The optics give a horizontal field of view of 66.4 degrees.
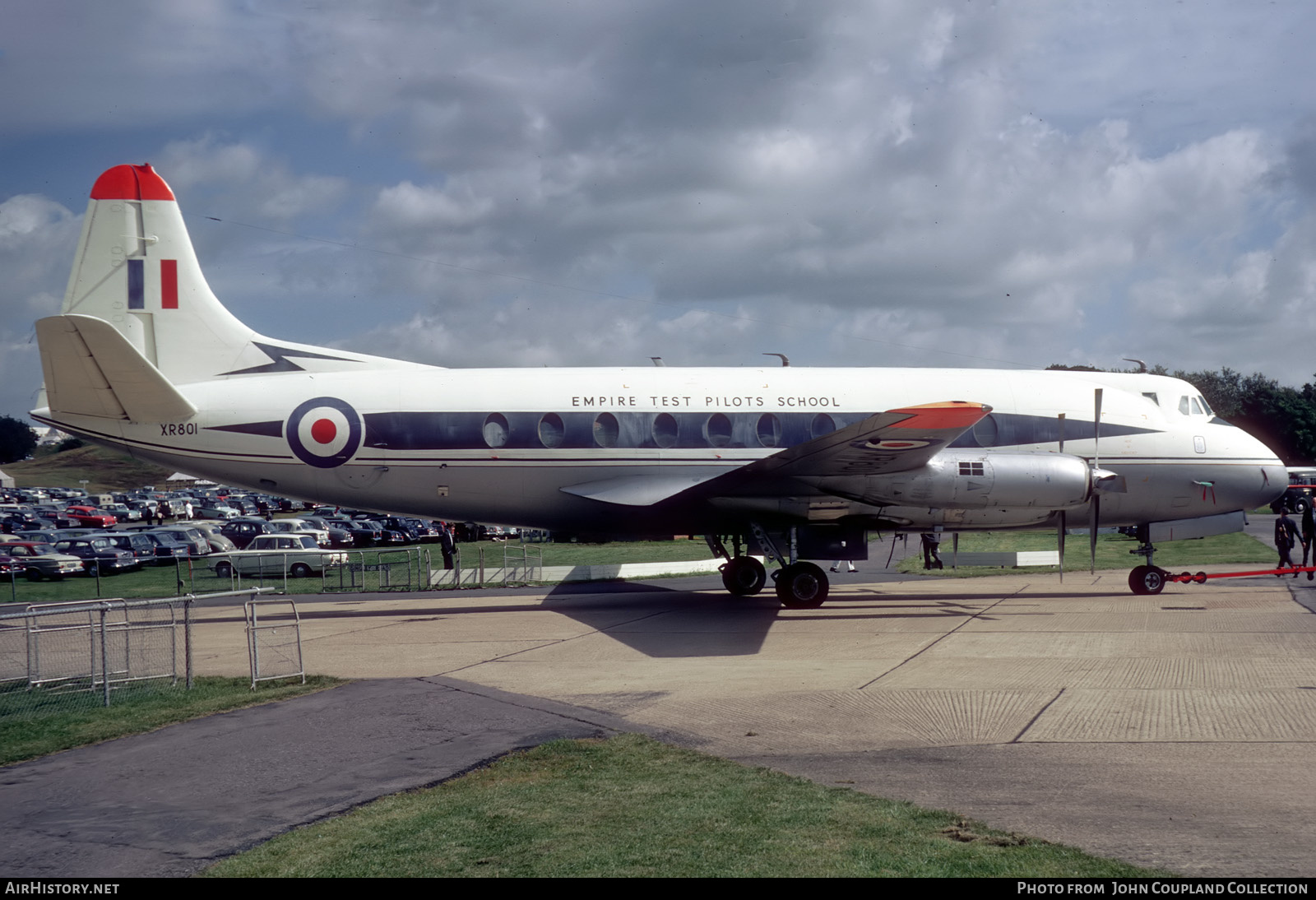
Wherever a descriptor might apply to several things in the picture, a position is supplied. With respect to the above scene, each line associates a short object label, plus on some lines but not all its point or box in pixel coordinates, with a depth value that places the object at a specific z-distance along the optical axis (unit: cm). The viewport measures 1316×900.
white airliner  1897
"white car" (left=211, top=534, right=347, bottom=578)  3357
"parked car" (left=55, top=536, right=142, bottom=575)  3762
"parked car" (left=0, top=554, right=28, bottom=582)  3622
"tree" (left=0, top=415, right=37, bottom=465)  19050
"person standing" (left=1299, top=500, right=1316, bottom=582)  2466
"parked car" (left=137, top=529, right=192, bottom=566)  4166
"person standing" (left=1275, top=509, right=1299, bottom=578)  2580
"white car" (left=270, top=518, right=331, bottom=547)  4741
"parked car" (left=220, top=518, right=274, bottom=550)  4819
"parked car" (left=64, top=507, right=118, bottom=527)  6700
